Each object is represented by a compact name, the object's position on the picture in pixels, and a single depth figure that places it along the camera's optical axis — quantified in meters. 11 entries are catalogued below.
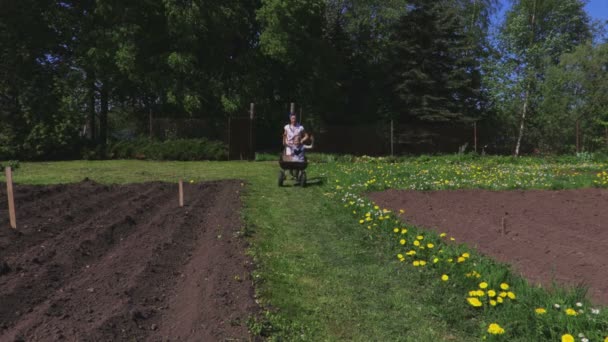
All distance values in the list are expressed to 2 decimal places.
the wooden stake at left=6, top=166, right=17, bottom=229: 5.35
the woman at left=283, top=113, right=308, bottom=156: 9.79
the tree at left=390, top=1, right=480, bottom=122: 24.69
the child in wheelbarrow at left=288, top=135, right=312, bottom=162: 9.77
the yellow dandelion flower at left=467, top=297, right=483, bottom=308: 3.27
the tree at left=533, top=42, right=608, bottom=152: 25.06
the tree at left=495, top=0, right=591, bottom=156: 26.42
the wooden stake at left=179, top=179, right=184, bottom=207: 6.88
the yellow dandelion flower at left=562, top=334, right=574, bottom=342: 2.53
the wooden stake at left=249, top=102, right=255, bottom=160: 18.28
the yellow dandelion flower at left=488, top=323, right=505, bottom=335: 2.83
